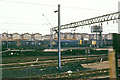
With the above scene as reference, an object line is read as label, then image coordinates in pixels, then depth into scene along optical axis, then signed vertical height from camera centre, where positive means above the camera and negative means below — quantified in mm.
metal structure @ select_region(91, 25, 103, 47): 73212 +5918
